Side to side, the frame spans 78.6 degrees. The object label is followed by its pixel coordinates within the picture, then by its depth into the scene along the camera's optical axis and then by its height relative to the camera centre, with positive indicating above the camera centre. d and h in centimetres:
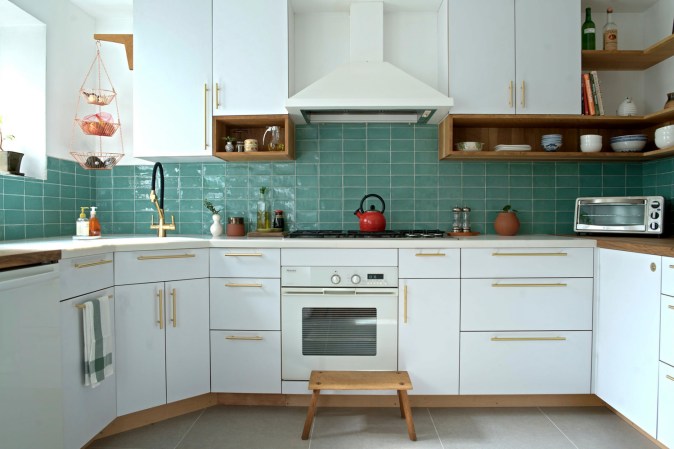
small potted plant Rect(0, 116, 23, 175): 224 +28
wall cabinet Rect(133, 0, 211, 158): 255 +83
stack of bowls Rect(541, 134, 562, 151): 260 +46
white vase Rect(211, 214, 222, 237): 263 -10
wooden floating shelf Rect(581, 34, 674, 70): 251 +100
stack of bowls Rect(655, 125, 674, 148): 239 +46
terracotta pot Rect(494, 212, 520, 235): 272 -6
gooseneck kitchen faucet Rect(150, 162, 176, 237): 259 -3
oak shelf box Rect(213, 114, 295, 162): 257 +54
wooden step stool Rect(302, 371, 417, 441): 201 -85
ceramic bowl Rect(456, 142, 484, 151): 261 +43
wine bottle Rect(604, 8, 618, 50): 262 +115
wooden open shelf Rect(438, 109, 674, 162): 254 +56
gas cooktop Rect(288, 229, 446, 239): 241 -13
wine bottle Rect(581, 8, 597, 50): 262 +115
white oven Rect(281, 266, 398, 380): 227 -59
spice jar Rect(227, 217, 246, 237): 274 -10
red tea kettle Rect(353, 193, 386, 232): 263 -5
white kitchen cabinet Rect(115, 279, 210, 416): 209 -69
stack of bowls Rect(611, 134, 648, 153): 258 +45
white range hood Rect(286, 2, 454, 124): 239 +70
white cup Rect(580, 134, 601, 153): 258 +44
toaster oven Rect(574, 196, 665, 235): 228 -1
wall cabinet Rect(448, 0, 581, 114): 250 +96
